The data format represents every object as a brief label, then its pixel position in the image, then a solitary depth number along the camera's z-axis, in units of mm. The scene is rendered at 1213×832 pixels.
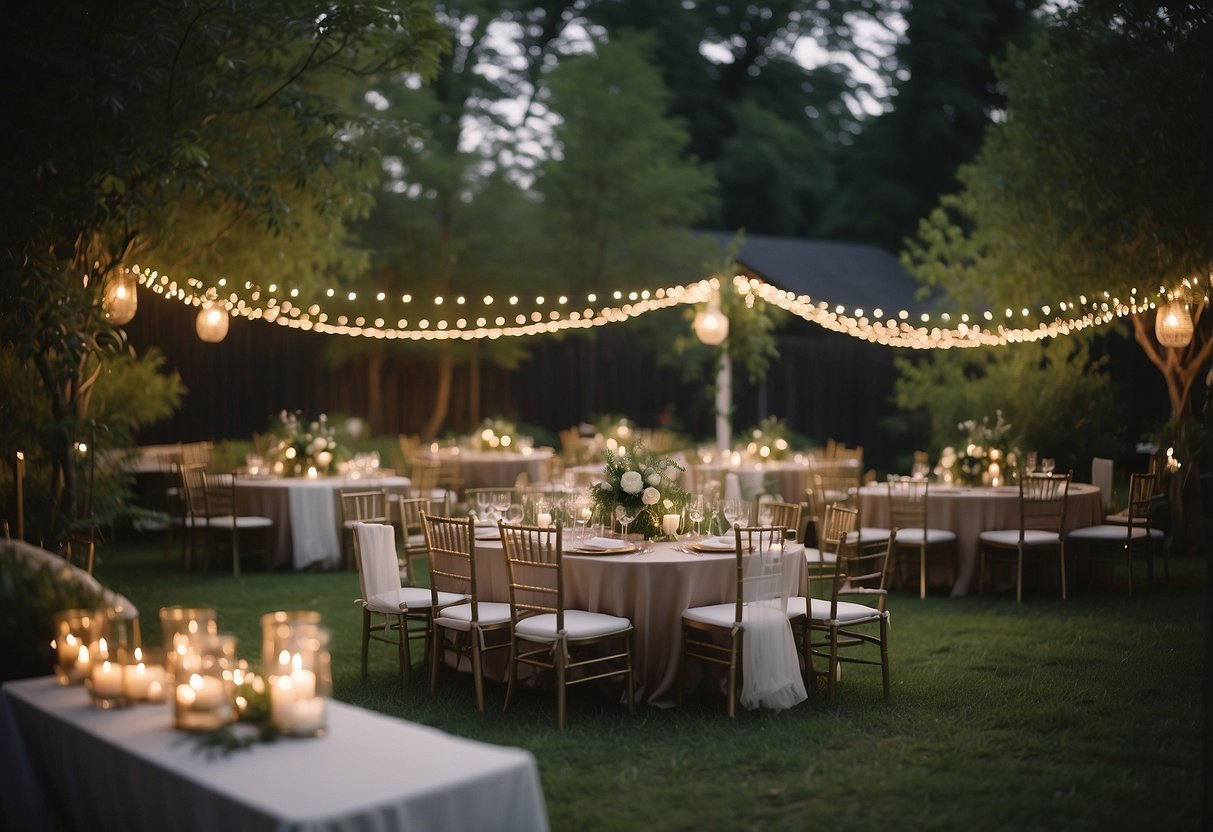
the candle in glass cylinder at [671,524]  6845
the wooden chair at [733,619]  6027
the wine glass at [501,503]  7215
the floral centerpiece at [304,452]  11727
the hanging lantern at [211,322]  10789
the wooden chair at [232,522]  10867
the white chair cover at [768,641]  6086
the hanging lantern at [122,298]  9305
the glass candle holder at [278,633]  3561
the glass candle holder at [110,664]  3908
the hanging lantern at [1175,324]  10195
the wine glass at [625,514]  6891
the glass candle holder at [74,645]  4113
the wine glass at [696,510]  7039
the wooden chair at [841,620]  6324
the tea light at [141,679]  3916
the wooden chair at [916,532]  9641
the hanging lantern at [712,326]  11727
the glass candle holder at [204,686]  3604
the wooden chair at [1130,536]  9516
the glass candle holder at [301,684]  3525
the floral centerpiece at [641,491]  6891
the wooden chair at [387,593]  6699
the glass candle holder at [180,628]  3744
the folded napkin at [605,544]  6504
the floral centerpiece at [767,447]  12820
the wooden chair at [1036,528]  9414
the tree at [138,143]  7289
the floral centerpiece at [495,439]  14242
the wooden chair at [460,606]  6215
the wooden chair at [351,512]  9273
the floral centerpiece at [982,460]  10336
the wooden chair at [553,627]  5926
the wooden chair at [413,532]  7832
